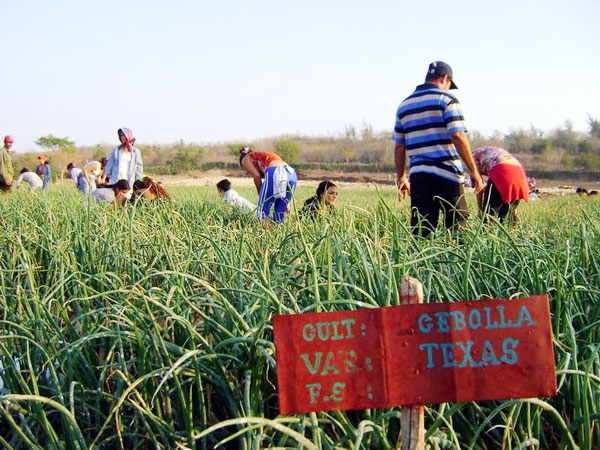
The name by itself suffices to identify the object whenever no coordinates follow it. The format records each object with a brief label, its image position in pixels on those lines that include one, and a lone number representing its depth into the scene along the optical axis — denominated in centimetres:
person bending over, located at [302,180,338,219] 443
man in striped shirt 354
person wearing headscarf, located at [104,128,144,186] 613
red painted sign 106
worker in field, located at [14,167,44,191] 1066
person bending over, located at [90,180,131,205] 512
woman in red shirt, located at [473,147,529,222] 439
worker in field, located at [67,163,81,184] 1247
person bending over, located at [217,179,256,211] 484
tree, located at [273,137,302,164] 4397
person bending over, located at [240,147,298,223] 426
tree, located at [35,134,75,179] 3750
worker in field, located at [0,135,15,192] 842
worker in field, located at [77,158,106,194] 681
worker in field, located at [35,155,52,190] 1155
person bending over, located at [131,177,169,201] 500
